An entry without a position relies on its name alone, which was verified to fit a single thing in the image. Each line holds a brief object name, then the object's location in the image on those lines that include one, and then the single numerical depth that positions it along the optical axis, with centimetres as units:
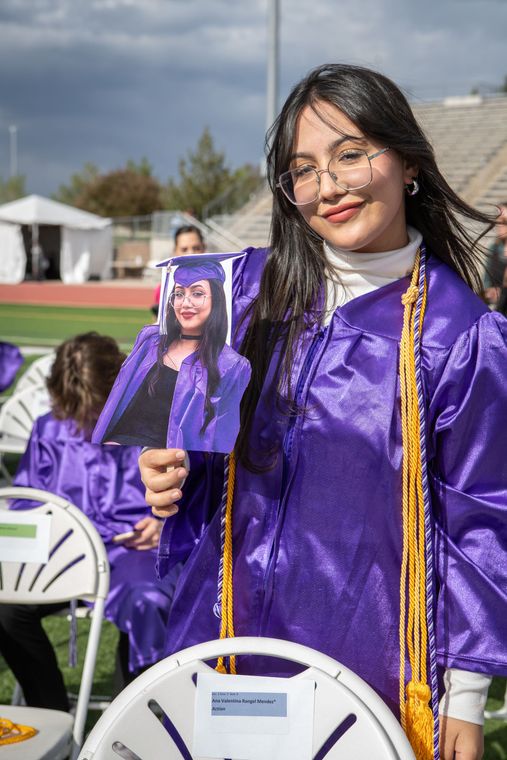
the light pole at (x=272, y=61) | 2198
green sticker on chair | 247
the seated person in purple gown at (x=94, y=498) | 285
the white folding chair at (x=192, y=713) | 133
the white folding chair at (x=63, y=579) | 225
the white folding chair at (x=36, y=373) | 582
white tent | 3100
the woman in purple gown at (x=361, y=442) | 137
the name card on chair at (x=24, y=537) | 244
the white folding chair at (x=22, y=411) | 503
